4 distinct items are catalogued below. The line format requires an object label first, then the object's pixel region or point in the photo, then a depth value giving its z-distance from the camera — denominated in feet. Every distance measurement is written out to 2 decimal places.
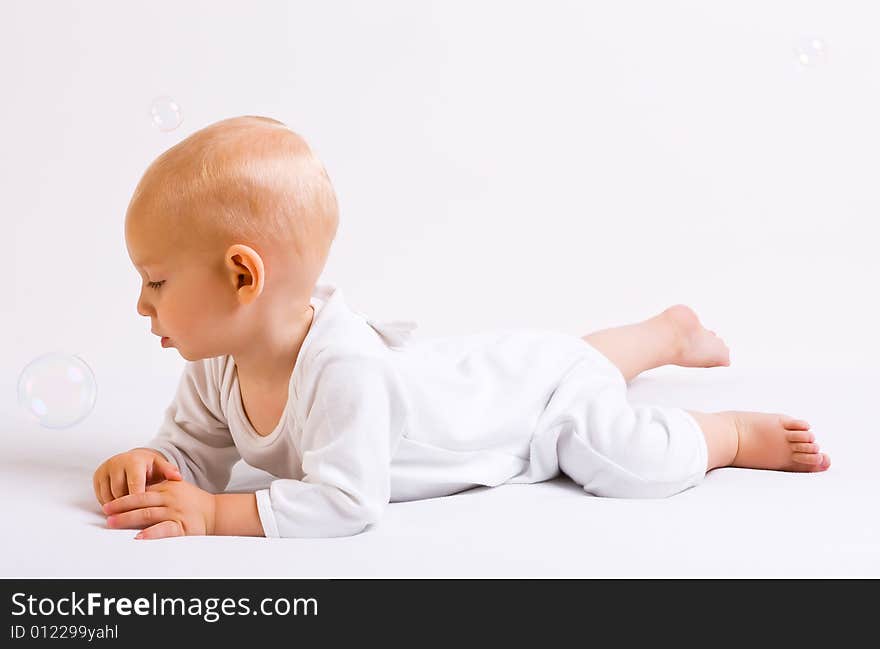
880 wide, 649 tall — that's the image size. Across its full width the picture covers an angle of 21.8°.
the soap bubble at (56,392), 5.69
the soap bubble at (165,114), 6.72
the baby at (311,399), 5.33
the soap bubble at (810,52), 7.61
